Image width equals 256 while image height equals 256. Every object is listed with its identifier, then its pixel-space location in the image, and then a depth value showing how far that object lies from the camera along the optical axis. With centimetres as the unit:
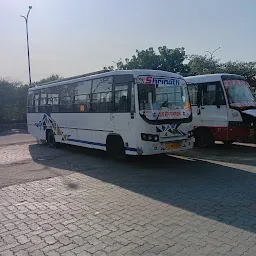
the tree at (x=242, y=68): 2308
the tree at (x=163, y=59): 3659
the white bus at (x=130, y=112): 866
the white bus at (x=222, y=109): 1109
